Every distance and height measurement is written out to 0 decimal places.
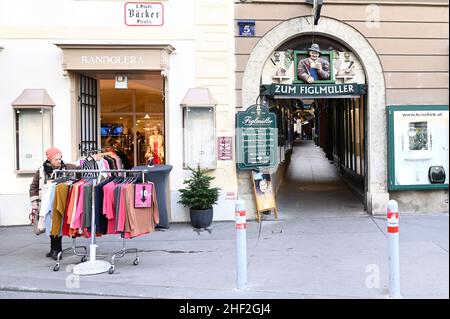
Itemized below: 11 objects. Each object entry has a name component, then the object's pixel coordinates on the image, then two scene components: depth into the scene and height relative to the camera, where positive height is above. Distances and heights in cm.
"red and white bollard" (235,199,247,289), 549 -114
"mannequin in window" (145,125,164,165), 1157 +9
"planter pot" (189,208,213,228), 941 -136
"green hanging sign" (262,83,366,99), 1023 +131
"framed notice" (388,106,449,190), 1011 -1
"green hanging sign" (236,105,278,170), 992 +26
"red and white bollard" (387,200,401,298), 510 -118
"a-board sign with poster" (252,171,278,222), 1005 -93
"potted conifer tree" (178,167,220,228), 942 -98
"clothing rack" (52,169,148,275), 643 -159
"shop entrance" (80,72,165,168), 1196 +90
